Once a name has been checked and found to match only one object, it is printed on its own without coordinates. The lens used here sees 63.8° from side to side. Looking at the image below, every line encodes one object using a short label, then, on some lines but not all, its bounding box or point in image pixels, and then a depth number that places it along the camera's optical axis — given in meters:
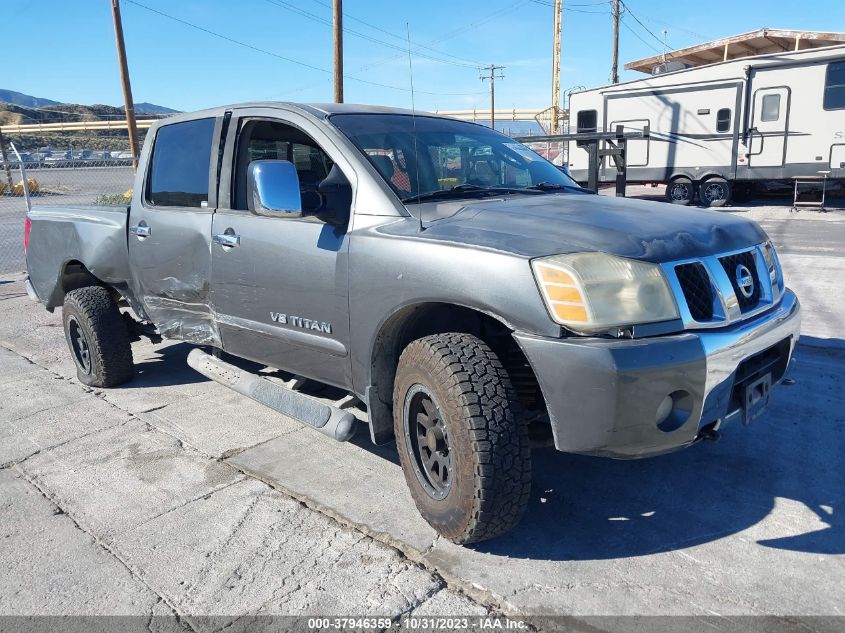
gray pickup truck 2.43
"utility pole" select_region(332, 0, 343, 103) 18.91
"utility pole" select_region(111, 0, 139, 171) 19.75
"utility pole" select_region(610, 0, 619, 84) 34.92
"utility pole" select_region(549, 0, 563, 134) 32.16
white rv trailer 14.70
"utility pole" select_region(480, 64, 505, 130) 50.42
